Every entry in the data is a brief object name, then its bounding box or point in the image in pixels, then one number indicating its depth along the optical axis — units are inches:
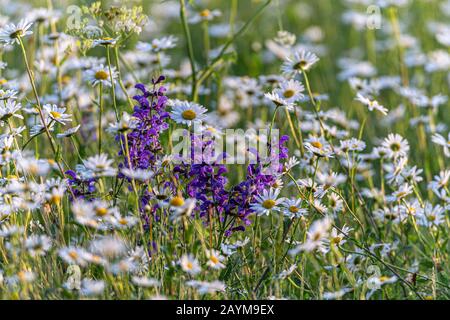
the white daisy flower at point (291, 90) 170.6
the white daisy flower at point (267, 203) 149.8
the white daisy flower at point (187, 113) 158.5
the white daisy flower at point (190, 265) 132.1
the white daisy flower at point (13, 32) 164.3
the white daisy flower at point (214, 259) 136.6
